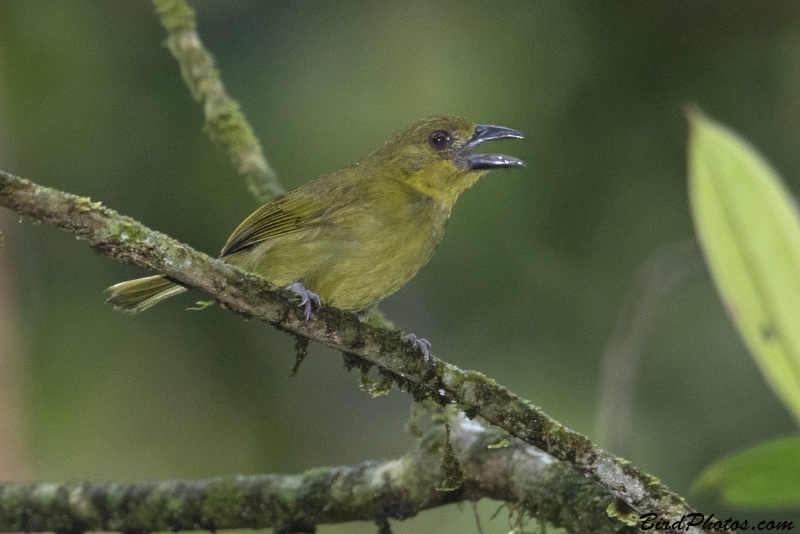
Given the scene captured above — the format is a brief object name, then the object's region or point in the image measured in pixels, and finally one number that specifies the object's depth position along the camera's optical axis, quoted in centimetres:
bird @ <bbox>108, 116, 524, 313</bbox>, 676
